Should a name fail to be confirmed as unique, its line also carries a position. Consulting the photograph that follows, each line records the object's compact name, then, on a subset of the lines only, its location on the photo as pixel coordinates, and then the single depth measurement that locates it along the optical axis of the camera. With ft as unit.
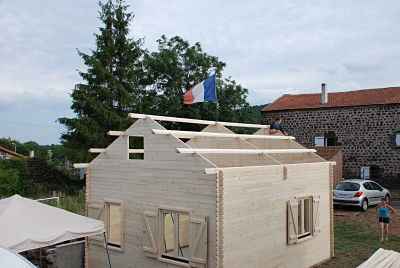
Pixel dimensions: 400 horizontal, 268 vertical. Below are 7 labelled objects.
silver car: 65.10
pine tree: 90.48
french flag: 48.14
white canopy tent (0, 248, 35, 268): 12.84
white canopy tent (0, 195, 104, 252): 26.50
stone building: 96.84
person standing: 48.98
